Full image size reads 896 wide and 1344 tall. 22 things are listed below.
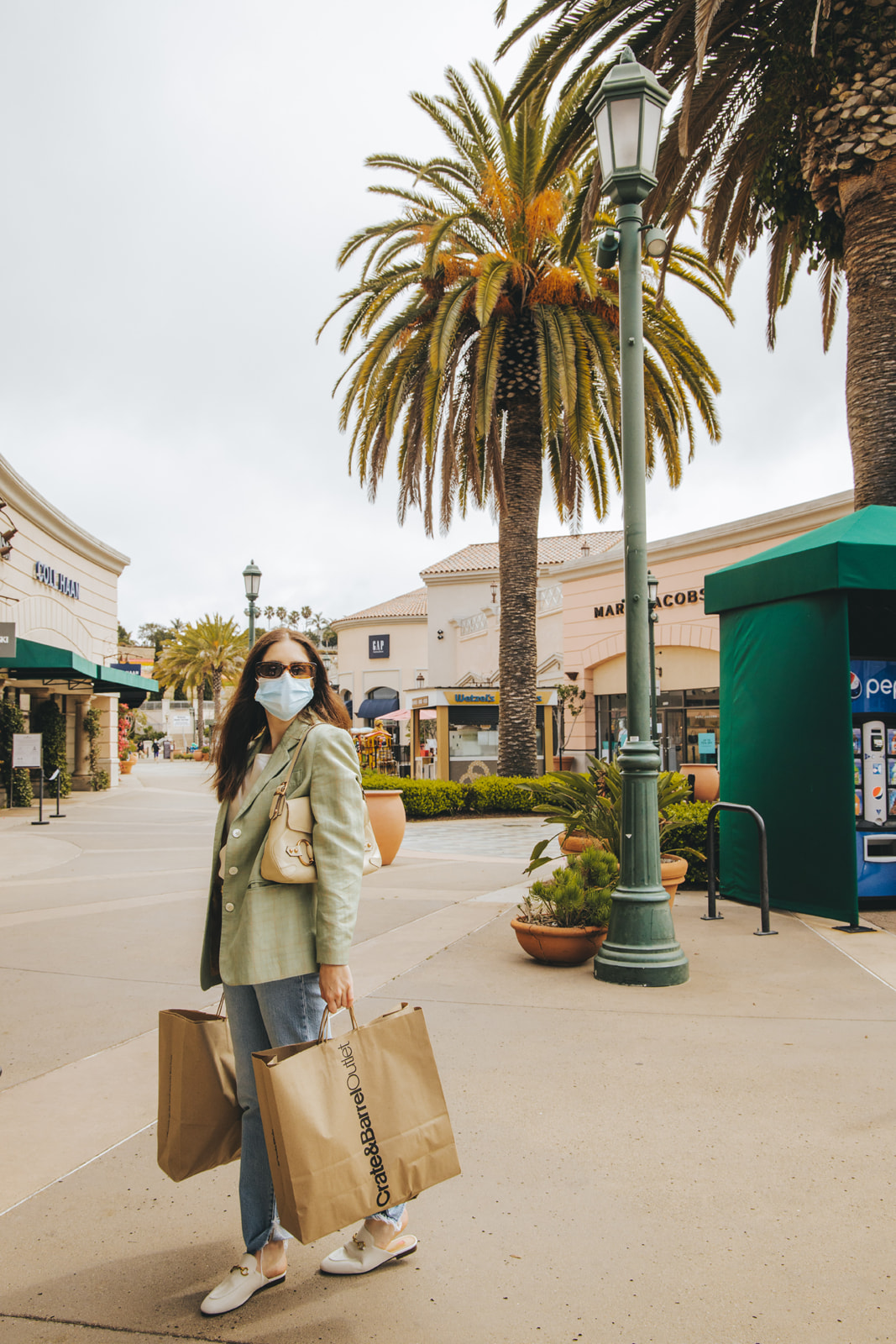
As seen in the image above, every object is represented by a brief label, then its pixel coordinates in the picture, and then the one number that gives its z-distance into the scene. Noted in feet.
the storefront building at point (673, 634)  85.15
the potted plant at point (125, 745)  119.55
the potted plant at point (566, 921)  21.53
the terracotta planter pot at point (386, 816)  38.04
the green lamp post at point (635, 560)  20.27
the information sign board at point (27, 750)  60.85
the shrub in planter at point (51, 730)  86.79
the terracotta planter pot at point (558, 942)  21.47
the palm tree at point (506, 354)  54.95
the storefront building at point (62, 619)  72.64
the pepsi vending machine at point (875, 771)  28.43
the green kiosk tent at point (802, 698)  25.85
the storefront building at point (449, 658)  79.97
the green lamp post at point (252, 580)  73.97
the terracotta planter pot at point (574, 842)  26.66
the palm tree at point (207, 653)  250.78
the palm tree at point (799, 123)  30.96
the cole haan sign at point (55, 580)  83.10
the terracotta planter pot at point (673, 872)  25.63
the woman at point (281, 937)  8.82
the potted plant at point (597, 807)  25.22
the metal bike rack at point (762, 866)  24.12
